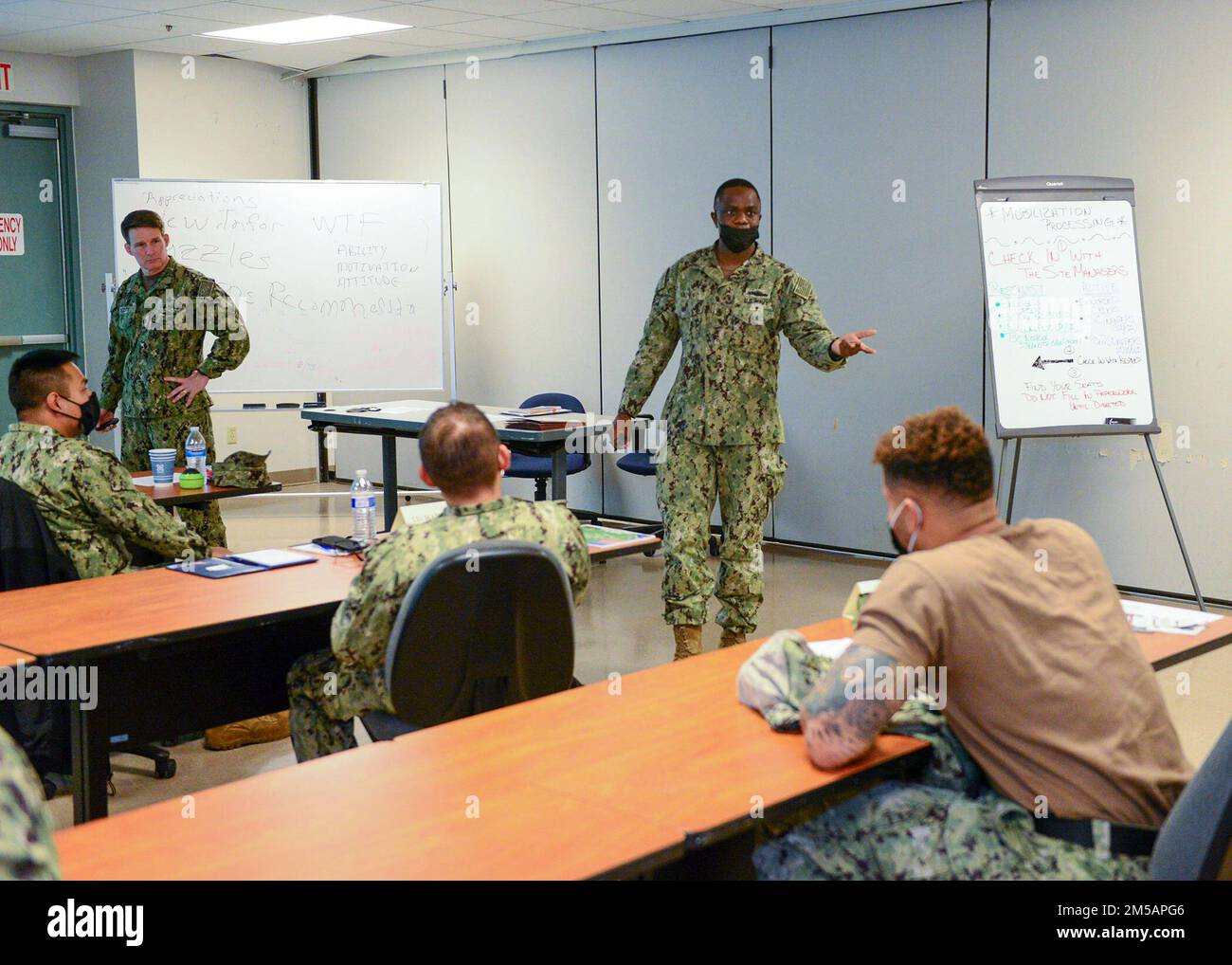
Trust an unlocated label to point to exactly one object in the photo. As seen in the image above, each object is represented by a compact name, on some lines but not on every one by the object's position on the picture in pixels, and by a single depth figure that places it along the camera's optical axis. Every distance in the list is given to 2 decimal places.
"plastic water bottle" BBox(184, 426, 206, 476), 4.76
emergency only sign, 8.12
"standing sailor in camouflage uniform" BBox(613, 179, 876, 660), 4.77
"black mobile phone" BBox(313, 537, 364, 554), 3.71
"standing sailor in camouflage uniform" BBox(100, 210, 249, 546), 5.57
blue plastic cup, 4.72
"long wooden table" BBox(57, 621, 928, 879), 1.68
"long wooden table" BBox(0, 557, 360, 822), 2.82
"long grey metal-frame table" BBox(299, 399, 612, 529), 5.37
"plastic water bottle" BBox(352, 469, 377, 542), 3.84
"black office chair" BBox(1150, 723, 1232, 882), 1.70
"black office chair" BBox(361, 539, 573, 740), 2.54
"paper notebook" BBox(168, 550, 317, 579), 3.43
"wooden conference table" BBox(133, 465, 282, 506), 4.42
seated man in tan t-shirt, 1.94
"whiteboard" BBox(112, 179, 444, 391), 7.76
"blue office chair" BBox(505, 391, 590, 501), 6.82
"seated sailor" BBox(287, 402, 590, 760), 2.65
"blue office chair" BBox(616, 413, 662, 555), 6.73
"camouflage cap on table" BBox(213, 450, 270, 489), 4.64
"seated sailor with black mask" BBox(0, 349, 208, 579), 3.59
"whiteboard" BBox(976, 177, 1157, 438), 5.28
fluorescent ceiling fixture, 7.26
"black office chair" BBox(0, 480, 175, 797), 3.27
